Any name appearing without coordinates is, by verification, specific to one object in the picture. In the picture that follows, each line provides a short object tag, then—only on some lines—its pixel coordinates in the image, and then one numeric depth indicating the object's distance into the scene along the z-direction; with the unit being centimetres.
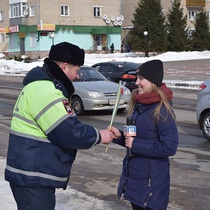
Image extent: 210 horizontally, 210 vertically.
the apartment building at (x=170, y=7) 7862
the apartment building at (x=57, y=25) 6756
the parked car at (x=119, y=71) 2338
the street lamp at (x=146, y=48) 5925
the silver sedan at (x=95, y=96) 1577
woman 434
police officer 374
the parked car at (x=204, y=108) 1156
